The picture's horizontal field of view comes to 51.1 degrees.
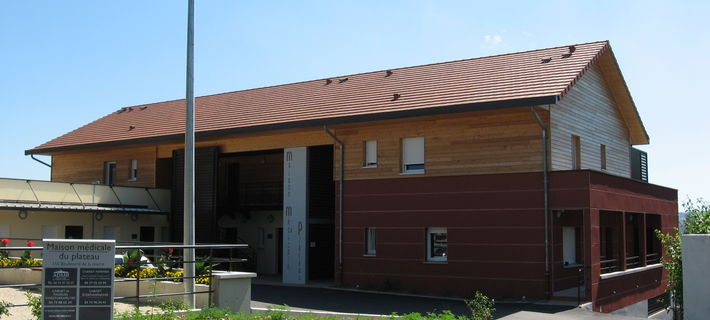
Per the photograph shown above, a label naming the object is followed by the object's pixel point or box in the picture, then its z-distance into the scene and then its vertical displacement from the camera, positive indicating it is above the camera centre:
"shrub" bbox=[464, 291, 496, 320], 13.15 -1.81
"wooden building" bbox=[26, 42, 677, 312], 21.20 +1.16
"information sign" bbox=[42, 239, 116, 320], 10.30 -0.92
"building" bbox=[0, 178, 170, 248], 26.48 +0.10
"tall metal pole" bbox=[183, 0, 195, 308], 14.38 +0.89
